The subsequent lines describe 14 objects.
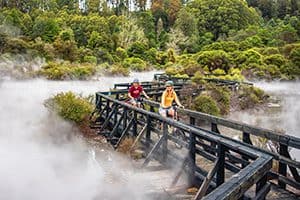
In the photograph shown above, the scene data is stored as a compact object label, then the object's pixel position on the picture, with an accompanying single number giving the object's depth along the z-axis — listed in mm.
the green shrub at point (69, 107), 11070
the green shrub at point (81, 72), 27020
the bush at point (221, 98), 16344
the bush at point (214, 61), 30375
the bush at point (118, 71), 30234
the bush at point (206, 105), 14594
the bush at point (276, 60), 31781
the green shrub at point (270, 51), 35247
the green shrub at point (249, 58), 31625
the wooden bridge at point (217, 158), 3366
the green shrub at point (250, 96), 19117
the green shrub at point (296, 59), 31491
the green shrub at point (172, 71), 27828
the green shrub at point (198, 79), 18759
